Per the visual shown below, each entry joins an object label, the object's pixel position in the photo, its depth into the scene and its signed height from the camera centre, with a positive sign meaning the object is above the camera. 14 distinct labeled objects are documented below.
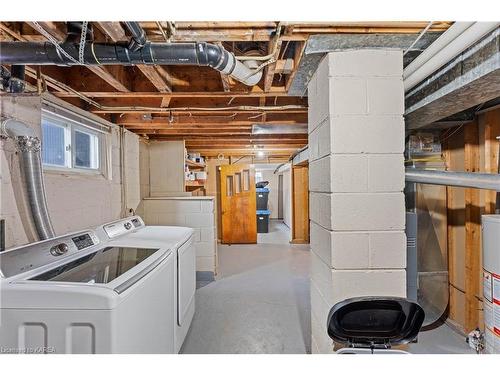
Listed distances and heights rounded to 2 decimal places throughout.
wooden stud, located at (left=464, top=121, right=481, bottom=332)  2.23 -0.49
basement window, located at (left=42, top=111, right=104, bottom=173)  2.13 +0.40
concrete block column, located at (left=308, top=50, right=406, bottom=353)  1.40 +0.05
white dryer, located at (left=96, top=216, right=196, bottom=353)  2.01 -0.49
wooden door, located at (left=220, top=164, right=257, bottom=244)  5.92 -0.48
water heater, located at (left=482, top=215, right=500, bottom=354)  1.25 -0.52
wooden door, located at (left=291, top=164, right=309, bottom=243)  5.88 -0.50
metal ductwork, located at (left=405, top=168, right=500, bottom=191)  1.21 +0.01
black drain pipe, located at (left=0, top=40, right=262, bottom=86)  1.25 +0.66
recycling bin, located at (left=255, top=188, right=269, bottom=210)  7.92 -0.44
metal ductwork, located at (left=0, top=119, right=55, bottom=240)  1.60 +0.10
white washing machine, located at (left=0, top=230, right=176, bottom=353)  1.05 -0.50
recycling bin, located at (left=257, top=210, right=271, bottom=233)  7.14 -1.07
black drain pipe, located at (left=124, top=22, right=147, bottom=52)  1.08 +0.68
